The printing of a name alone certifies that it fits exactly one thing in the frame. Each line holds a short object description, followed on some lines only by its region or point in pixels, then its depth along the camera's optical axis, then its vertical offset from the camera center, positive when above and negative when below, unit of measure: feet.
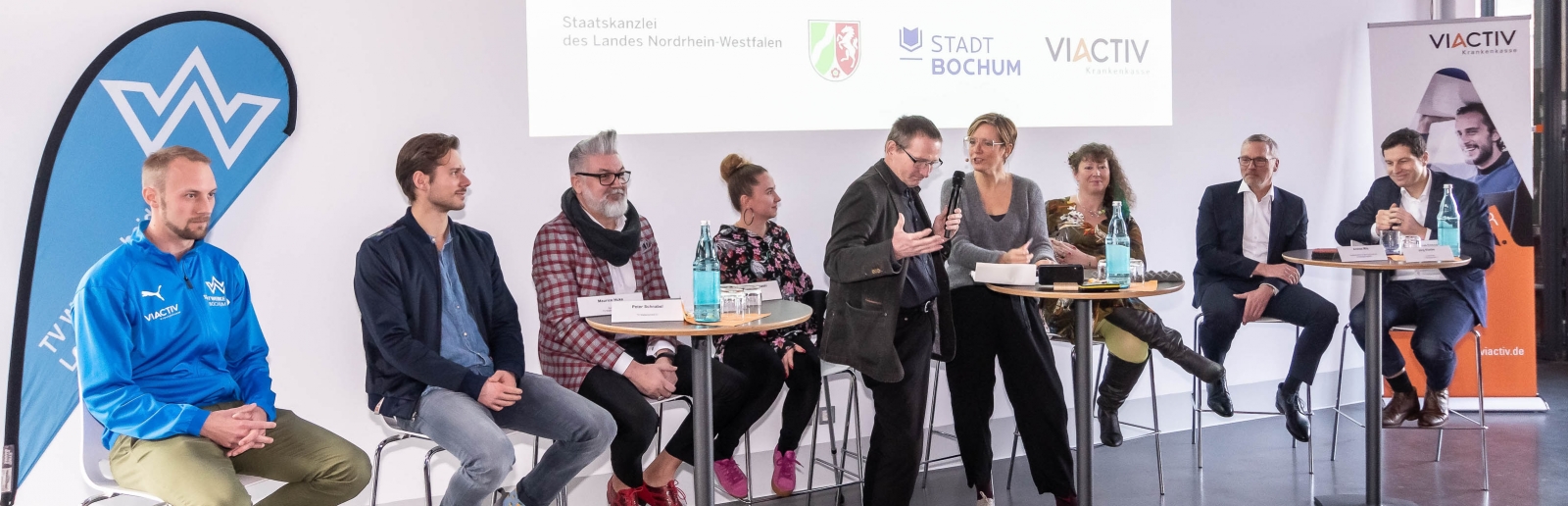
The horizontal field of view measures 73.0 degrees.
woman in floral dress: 11.92 -1.23
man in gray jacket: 9.81 -0.61
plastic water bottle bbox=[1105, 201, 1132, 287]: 10.02 -0.32
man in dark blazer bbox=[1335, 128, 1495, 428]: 14.48 -0.88
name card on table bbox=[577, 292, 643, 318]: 9.45 -0.58
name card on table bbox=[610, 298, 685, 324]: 9.00 -0.62
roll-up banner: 17.01 +1.58
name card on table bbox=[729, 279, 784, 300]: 11.61 -0.59
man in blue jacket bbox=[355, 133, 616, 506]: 9.23 -0.99
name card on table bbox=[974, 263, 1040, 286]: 9.91 -0.40
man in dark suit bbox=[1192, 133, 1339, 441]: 14.29 -0.63
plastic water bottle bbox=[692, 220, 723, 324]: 8.88 -0.42
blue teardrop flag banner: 11.19 +1.07
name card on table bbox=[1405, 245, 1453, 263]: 11.39 -0.34
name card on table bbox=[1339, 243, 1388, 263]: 11.35 -0.32
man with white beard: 10.48 -0.95
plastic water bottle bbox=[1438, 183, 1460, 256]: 12.50 +0.01
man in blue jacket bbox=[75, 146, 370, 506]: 7.72 -0.95
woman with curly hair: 13.35 -0.99
